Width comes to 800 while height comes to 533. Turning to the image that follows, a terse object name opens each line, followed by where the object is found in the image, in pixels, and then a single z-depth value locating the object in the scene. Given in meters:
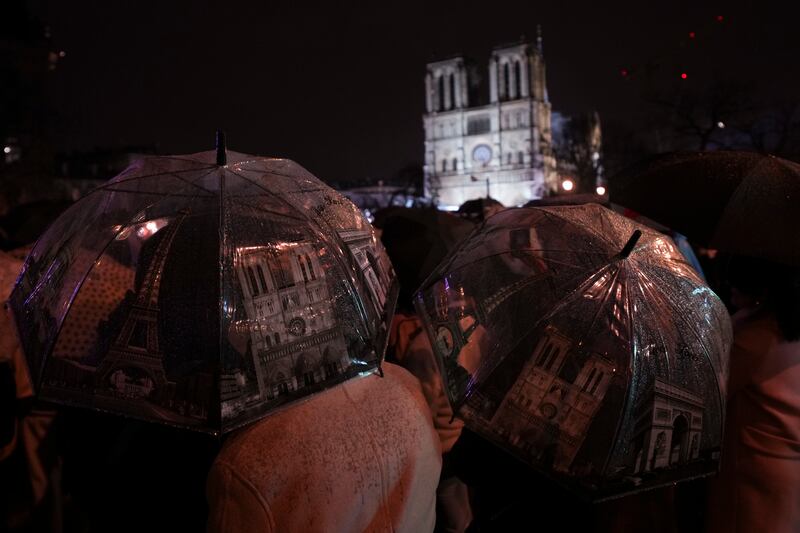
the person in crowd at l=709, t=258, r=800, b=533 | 2.46
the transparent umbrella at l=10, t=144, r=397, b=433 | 1.61
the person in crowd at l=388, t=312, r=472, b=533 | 2.79
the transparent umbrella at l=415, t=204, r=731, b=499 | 1.85
